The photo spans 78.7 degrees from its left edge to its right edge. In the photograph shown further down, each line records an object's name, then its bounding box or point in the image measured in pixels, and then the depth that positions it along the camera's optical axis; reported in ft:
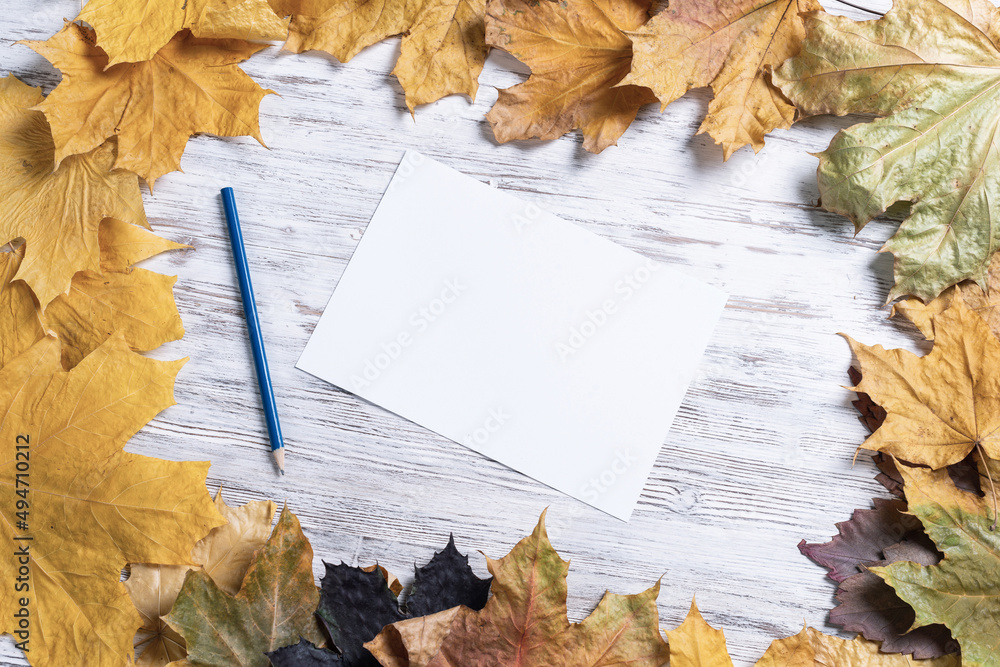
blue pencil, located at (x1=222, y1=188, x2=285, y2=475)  2.66
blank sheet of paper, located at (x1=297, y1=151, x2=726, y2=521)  2.74
